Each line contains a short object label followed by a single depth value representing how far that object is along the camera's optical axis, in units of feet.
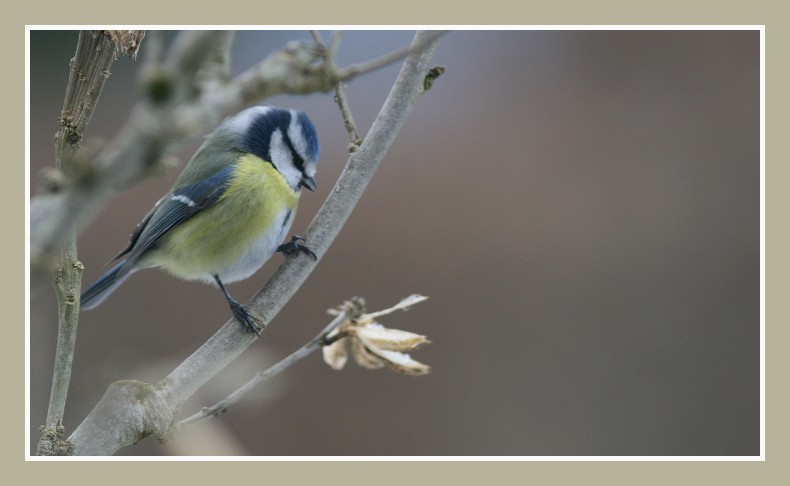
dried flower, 14.92
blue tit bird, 15.27
